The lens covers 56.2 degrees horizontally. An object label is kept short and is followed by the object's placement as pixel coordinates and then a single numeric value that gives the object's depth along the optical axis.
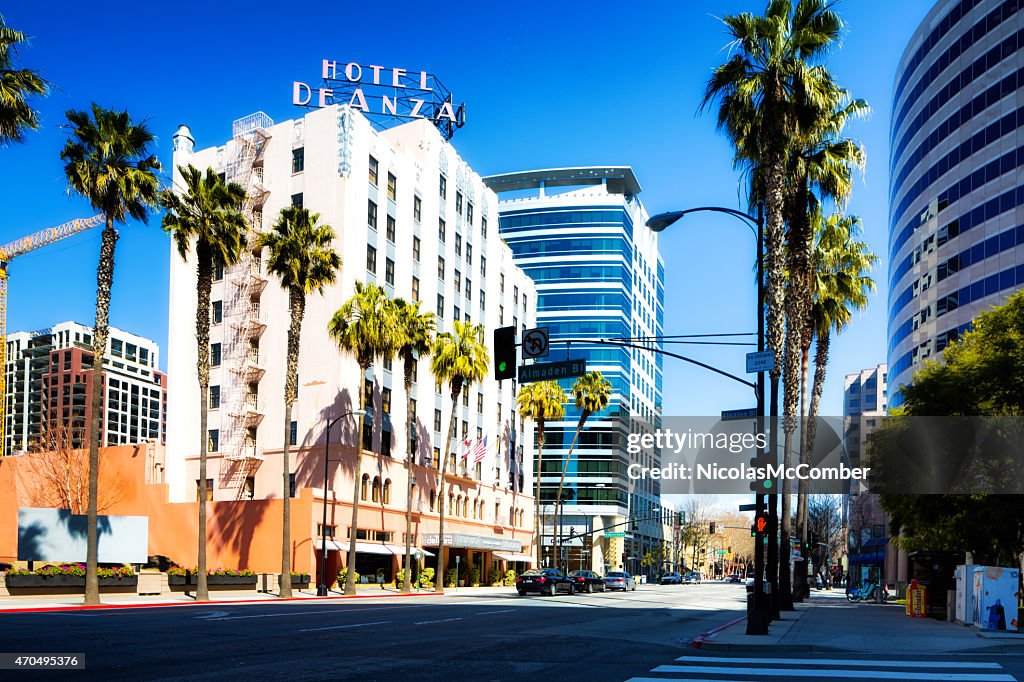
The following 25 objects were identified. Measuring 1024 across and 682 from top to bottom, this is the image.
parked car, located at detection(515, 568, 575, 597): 56.25
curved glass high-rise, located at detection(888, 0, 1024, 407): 71.00
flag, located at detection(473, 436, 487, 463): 69.31
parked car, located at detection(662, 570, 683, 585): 115.31
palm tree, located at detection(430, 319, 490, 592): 61.97
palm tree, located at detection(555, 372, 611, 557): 82.00
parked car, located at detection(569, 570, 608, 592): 62.78
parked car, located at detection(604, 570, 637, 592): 71.77
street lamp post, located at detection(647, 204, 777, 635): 23.47
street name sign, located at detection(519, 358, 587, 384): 26.05
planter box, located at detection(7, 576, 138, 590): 34.53
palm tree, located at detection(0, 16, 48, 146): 26.97
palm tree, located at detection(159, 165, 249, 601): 42.47
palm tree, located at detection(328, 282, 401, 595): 53.81
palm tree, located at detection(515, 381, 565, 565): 79.38
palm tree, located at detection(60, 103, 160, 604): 36.81
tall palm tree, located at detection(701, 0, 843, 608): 31.81
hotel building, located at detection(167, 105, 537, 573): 59.12
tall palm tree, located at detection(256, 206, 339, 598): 48.91
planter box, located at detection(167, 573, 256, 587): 42.97
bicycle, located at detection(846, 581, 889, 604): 59.22
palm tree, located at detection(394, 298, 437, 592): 55.97
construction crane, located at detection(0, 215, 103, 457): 139.62
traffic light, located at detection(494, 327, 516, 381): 24.11
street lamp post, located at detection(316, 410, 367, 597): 45.93
